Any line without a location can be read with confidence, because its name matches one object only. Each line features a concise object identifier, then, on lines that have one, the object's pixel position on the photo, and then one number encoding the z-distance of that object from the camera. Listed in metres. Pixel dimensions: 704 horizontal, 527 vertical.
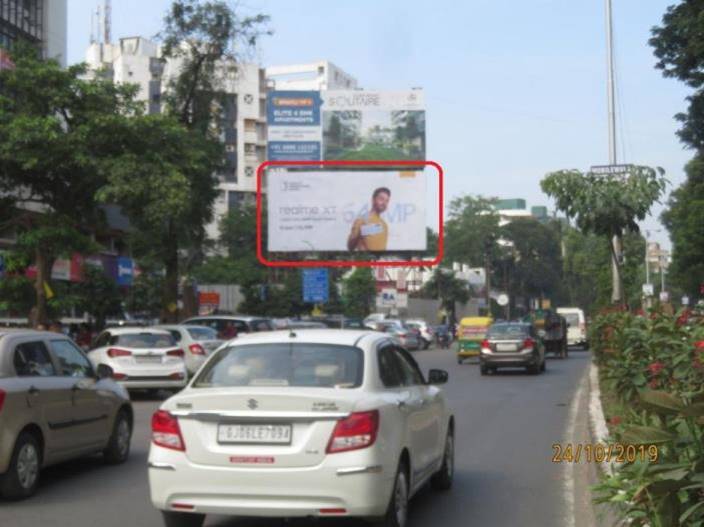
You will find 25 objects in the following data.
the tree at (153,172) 24.14
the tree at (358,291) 66.75
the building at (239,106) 86.56
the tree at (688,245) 44.66
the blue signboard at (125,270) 47.61
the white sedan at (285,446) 6.96
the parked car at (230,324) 28.96
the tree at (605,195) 21.42
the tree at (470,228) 99.94
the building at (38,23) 36.47
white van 52.97
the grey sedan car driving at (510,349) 30.03
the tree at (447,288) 85.31
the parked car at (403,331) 49.94
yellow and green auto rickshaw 38.62
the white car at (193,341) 23.48
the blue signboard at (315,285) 51.41
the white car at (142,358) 20.47
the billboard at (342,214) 40.34
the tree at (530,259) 109.19
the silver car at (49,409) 9.37
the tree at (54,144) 23.42
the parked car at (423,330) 57.99
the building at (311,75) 108.74
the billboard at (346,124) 44.84
